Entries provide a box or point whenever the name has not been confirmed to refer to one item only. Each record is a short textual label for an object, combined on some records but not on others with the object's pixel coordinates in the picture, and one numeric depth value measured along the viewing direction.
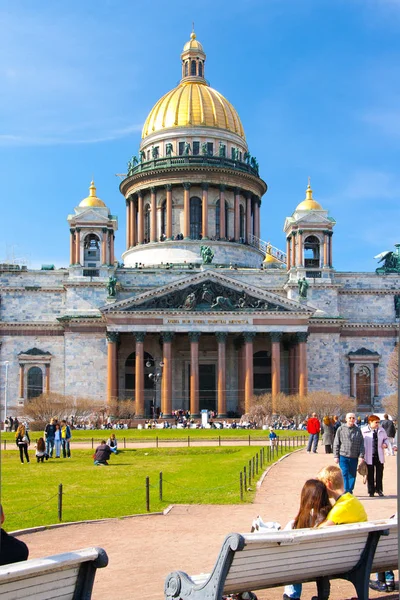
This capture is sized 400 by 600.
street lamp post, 74.70
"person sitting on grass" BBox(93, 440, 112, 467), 33.00
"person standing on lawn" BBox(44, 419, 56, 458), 36.81
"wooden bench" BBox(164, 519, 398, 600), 9.55
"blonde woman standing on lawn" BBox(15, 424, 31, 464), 33.41
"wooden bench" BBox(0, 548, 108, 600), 8.05
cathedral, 75.25
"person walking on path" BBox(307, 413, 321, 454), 37.12
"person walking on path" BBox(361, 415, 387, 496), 22.17
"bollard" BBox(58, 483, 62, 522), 18.92
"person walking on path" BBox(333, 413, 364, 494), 20.97
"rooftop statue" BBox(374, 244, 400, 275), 84.12
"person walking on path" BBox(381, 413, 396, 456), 31.30
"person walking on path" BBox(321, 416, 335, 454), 35.06
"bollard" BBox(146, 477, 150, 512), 20.50
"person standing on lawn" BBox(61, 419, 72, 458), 37.38
